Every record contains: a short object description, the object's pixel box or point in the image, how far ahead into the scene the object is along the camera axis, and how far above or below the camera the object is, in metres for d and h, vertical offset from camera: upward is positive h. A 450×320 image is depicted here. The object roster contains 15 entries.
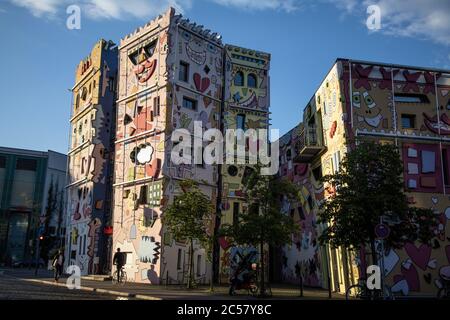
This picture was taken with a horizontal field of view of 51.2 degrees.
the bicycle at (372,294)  17.80 -1.22
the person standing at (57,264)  27.45 -0.53
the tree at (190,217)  24.67 +2.13
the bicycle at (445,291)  21.21 -1.21
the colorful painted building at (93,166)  38.41 +7.51
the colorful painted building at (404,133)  23.78 +6.87
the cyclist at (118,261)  27.49 -0.28
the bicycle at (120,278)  28.24 -1.37
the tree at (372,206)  18.81 +2.23
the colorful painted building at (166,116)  30.66 +10.07
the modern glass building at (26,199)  68.06 +8.09
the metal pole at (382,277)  17.06 -0.55
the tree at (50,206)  64.53 +7.09
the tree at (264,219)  20.99 +1.82
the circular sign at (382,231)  16.17 +1.06
